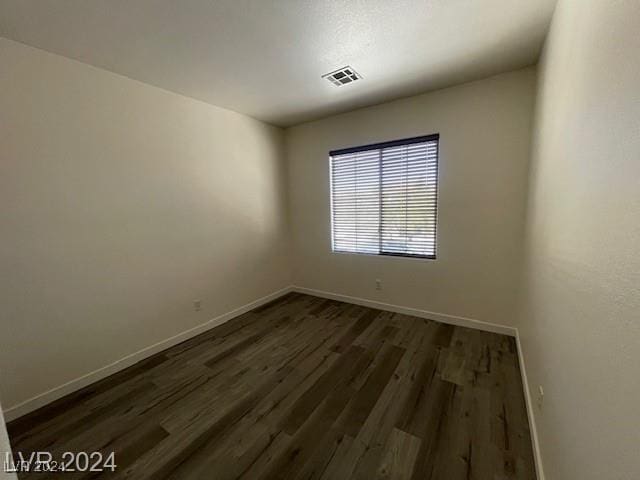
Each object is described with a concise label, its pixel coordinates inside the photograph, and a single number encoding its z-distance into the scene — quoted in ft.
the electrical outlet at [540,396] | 4.48
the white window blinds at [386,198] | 9.58
